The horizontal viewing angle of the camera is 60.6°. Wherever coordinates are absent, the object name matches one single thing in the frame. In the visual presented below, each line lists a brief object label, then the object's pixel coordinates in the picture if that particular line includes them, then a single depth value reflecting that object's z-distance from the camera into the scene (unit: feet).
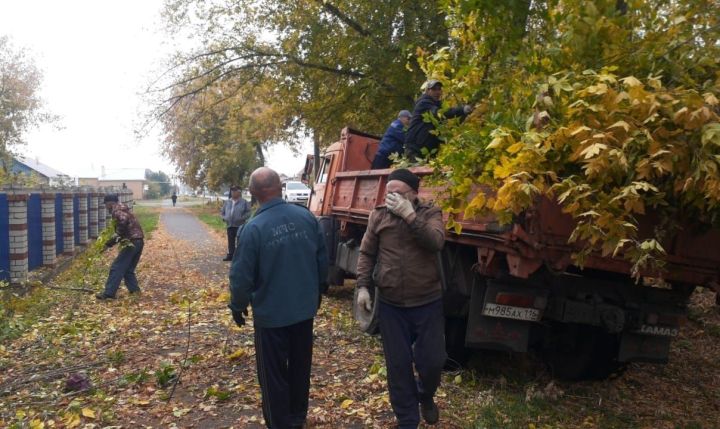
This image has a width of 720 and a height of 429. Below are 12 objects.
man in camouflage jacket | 31.14
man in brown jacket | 13.89
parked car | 105.19
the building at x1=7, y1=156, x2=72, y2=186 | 68.29
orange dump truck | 14.83
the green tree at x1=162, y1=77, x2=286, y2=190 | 134.93
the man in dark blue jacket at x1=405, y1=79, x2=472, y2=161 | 20.90
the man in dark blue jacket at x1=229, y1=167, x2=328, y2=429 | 13.41
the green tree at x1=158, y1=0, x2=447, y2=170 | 39.34
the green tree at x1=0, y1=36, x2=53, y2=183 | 136.67
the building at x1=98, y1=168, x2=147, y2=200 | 349.70
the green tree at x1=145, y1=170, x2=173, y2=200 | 341.62
